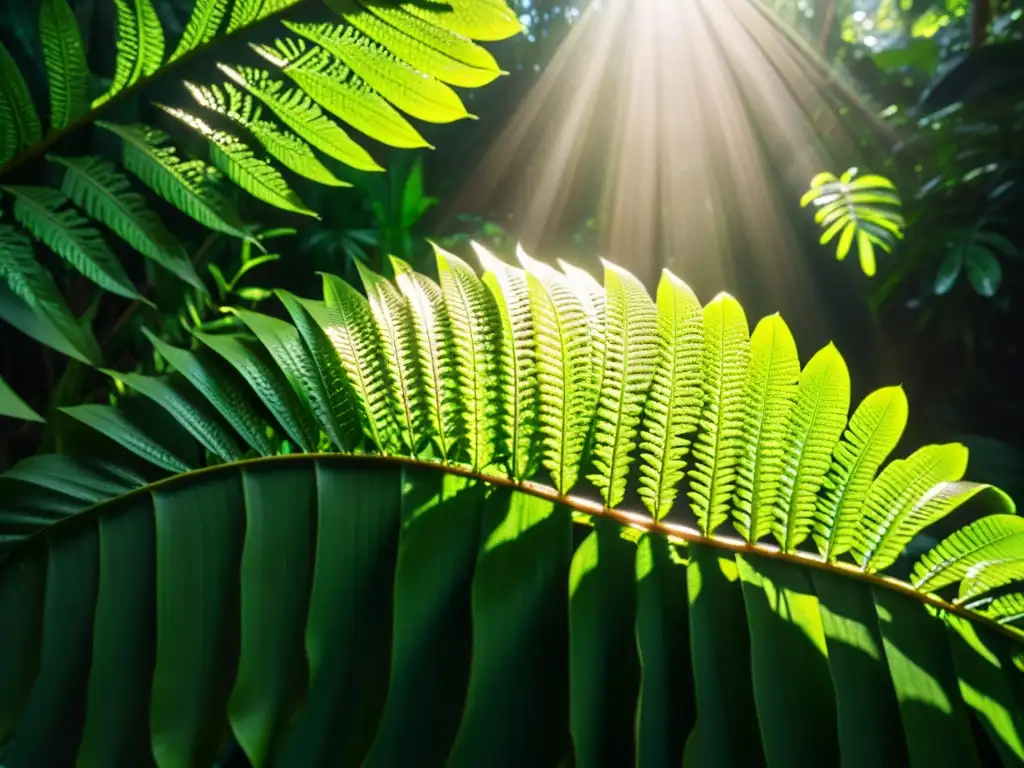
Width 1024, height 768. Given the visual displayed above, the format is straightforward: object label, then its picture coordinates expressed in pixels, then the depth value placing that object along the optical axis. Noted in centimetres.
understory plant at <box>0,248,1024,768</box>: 46
